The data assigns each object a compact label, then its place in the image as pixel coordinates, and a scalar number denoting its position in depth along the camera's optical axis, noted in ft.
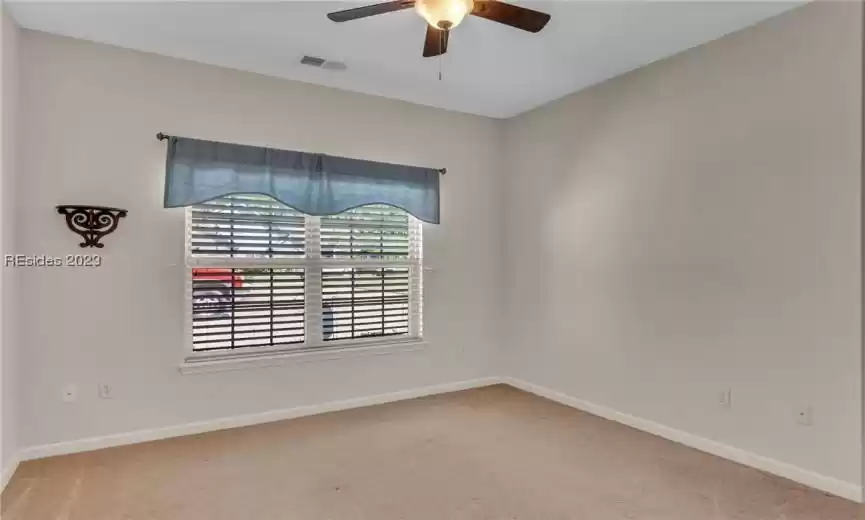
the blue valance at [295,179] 11.21
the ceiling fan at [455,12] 6.73
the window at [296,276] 11.78
